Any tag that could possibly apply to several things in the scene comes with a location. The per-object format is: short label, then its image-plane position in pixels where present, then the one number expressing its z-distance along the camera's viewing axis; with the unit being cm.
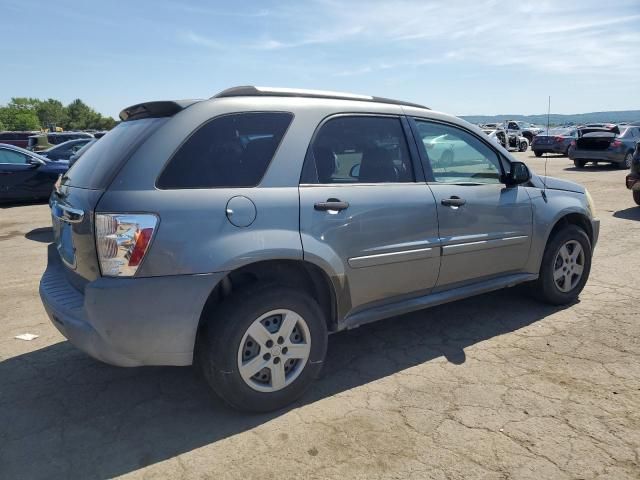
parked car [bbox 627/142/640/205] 970
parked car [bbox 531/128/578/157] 2430
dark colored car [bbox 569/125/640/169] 1806
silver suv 262
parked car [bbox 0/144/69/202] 1138
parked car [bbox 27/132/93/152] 2145
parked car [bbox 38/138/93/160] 1359
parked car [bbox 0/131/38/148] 2665
